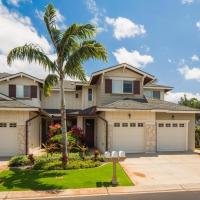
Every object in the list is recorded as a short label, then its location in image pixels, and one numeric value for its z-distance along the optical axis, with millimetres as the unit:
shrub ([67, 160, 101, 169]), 13195
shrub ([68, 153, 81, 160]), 15023
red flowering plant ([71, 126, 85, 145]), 19506
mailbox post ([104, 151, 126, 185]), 10406
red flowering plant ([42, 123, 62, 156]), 17430
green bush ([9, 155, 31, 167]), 14008
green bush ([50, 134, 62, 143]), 18170
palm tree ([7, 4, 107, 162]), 13070
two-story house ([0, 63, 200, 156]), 17594
